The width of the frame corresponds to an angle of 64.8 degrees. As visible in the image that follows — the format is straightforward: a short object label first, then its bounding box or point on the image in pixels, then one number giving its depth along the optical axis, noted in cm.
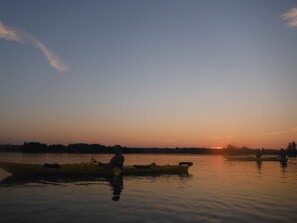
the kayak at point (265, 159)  4086
